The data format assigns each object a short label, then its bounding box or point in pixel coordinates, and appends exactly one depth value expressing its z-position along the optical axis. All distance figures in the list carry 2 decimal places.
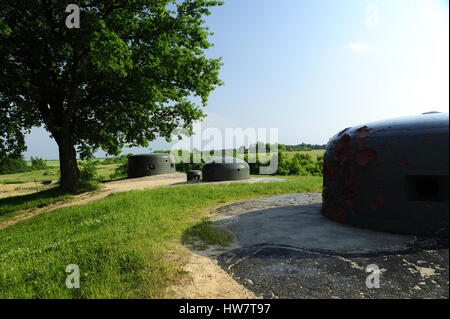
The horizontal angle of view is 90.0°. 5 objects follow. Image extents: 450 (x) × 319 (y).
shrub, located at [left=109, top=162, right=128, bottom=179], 32.59
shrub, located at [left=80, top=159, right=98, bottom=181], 30.09
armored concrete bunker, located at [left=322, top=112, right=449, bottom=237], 3.99
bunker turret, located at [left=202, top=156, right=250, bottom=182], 16.33
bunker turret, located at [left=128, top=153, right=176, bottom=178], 21.91
